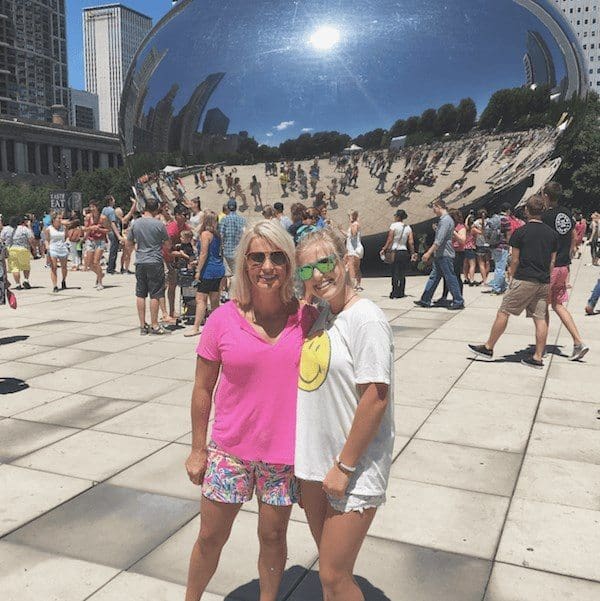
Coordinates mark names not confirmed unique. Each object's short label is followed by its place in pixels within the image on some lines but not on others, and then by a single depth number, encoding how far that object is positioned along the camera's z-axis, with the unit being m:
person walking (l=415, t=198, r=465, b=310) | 10.23
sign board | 28.00
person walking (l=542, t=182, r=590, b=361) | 7.15
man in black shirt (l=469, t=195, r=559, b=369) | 6.76
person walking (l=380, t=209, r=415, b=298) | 11.33
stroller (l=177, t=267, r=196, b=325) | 9.66
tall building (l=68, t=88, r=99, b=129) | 192.94
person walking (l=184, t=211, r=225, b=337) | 8.39
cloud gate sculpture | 11.02
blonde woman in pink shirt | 2.41
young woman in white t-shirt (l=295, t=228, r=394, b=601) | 2.21
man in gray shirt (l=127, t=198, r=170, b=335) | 8.58
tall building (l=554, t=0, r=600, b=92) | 150.12
